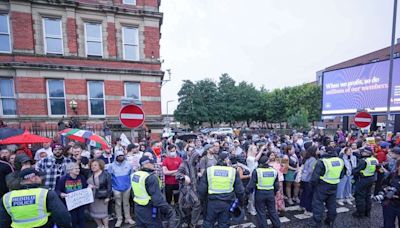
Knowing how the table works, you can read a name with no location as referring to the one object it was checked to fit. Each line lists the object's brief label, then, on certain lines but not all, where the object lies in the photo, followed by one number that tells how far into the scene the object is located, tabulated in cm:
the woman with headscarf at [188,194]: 444
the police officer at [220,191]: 361
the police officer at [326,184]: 427
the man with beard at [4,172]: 429
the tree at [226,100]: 4000
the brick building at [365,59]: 3589
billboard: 1341
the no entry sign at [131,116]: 472
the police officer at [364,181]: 475
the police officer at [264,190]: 403
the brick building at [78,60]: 1095
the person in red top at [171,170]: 509
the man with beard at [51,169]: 424
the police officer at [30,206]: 247
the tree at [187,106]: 3919
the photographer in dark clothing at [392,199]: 357
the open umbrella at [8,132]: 621
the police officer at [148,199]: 323
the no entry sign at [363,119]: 788
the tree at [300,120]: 3200
